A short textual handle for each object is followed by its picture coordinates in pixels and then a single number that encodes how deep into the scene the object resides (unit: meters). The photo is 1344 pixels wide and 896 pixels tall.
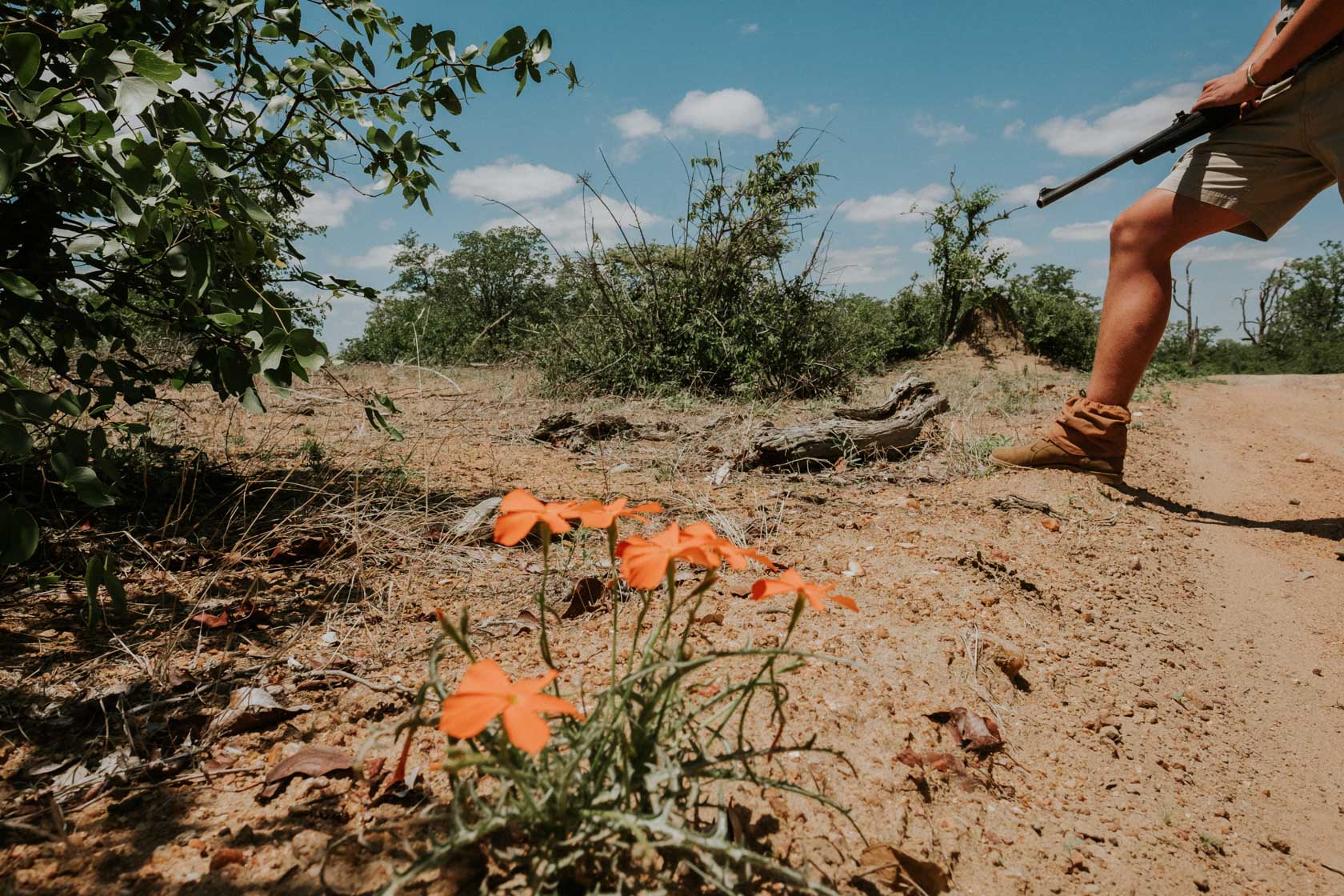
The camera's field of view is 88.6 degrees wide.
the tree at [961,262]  11.43
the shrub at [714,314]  6.00
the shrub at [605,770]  0.63
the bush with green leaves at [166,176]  1.13
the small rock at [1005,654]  1.55
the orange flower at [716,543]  0.77
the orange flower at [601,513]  0.80
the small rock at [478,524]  2.16
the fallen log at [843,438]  3.27
